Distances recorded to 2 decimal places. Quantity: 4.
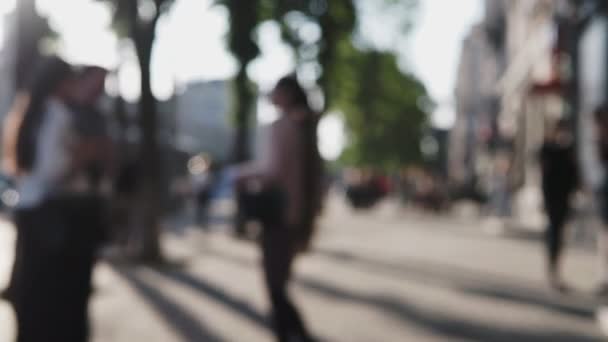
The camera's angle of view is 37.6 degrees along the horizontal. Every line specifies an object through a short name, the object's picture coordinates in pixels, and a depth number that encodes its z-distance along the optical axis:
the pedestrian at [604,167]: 7.97
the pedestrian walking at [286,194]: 4.81
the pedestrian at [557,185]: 8.41
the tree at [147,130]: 12.03
